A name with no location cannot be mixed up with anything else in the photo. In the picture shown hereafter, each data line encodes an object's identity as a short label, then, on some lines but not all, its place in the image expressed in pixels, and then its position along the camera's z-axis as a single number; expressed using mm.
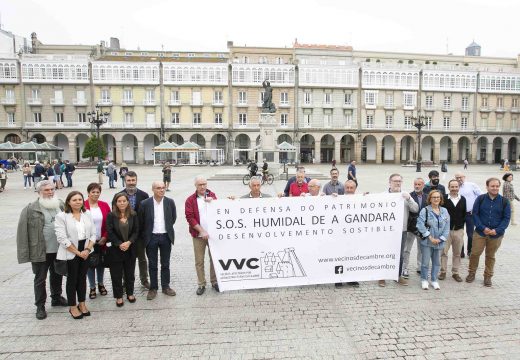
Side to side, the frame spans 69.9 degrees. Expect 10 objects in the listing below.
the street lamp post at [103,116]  49788
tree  43344
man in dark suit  5574
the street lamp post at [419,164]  37519
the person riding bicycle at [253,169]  21264
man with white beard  4939
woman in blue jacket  5887
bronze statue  29844
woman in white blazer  4840
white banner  5820
